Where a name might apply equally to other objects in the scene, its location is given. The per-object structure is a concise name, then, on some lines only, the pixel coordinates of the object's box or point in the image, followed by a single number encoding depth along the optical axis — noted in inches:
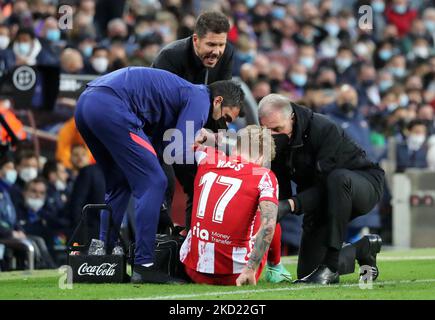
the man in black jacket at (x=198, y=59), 354.9
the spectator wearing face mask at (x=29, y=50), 553.6
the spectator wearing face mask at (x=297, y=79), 714.2
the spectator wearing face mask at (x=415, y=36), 875.4
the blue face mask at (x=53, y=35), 590.2
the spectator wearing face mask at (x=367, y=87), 748.6
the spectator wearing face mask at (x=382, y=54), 839.1
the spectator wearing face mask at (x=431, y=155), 638.5
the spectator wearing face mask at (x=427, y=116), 700.0
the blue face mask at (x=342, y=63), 763.4
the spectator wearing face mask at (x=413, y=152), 641.0
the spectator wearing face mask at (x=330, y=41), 802.2
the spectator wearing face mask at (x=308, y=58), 762.2
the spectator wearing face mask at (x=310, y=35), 786.2
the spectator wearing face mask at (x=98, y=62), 577.3
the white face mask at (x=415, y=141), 646.4
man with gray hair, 331.9
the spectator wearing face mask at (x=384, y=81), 797.2
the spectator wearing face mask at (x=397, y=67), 822.5
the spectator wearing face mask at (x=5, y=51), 501.0
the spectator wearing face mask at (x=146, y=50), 602.9
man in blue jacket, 317.7
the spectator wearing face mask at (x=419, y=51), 863.7
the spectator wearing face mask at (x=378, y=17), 879.7
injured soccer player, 315.3
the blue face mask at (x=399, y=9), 897.5
